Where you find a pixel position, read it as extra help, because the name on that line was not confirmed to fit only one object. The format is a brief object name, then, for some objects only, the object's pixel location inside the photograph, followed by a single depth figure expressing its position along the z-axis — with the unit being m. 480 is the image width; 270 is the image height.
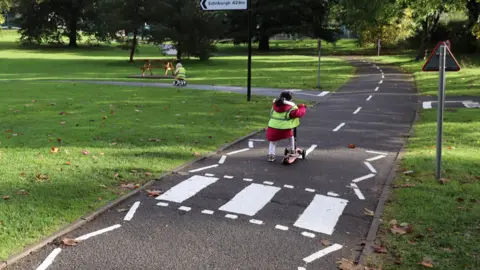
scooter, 9.15
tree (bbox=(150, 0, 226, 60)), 41.81
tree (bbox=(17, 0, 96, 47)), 67.88
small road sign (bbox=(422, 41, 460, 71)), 7.99
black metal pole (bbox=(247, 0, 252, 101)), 17.56
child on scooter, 9.08
